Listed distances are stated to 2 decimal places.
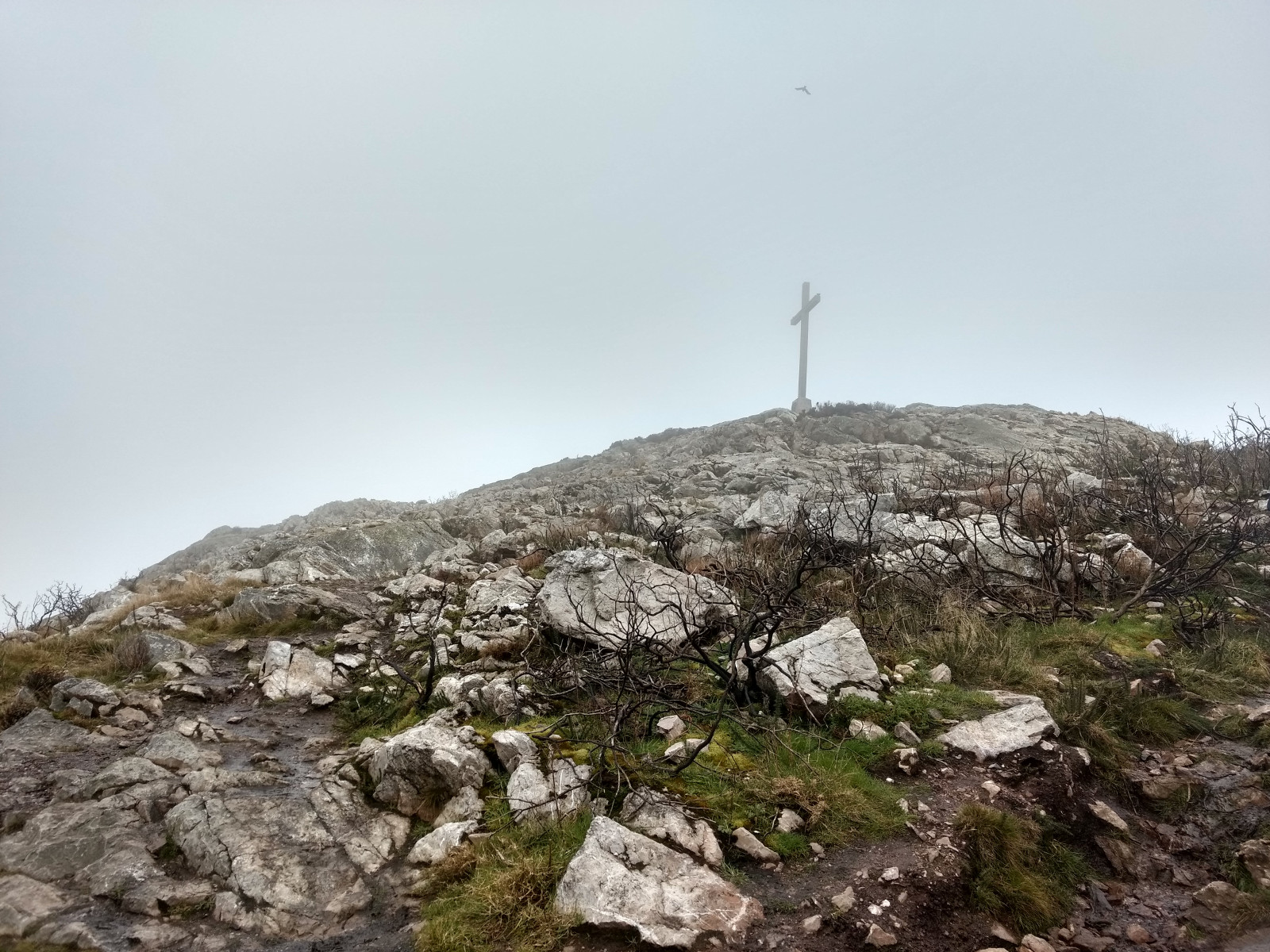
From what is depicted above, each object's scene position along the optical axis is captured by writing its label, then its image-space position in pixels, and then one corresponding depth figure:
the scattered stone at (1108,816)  3.40
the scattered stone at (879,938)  2.67
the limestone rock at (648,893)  2.73
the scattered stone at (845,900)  2.87
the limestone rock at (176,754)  4.38
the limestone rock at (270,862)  3.08
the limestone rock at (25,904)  2.83
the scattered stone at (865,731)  4.21
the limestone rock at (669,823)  3.23
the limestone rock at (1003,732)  3.98
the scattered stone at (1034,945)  2.67
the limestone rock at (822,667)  4.61
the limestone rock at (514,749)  4.06
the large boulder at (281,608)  8.05
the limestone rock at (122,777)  3.92
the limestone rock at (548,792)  3.53
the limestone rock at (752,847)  3.23
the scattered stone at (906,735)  4.16
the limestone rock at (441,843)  3.44
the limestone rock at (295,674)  6.07
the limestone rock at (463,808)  3.73
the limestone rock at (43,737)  4.61
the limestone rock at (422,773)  3.91
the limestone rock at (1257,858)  2.96
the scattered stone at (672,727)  4.39
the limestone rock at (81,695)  5.30
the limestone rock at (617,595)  5.73
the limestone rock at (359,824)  3.55
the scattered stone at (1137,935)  2.75
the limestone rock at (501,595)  7.20
